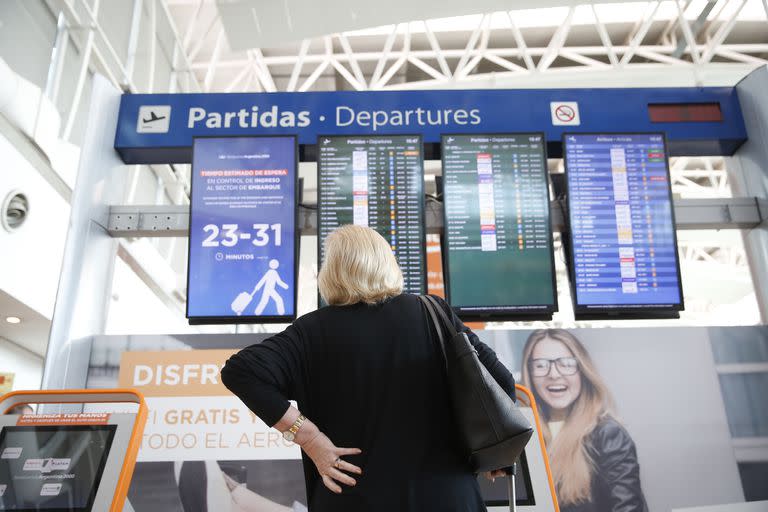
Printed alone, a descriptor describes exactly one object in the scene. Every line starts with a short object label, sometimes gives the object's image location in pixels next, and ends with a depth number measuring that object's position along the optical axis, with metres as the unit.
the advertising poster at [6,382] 9.97
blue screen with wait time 4.62
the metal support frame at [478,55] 13.36
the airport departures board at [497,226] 4.68
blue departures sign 5.36
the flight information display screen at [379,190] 4.78
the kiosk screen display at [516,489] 3.11
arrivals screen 4.73
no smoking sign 5.42
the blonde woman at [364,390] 1.85
